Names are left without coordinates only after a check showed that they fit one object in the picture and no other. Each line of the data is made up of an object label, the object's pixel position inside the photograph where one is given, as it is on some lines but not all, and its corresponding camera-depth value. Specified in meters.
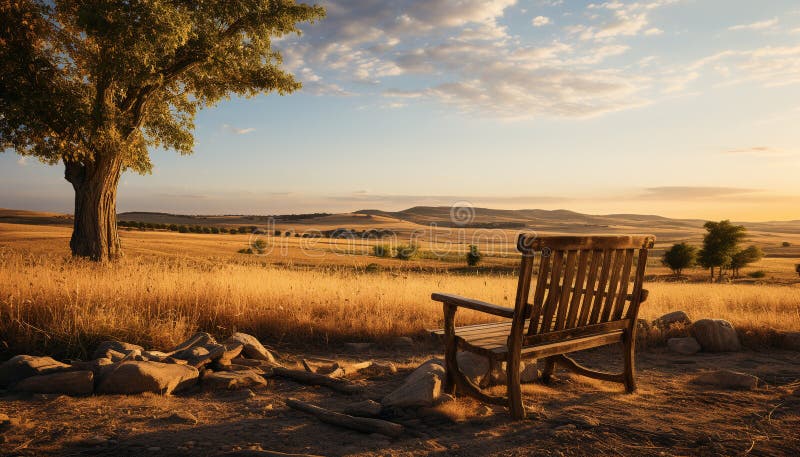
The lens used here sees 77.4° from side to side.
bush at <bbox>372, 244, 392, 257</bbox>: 49.18
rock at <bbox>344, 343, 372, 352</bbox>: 7.00
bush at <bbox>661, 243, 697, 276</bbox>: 46.75
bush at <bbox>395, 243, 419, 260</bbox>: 48.66
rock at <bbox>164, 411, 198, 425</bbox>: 3.87
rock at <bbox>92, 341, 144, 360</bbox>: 5.36
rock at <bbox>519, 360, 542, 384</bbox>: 5.35
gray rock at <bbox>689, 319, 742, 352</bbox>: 7.27
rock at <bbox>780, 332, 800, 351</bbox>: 7.39
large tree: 11.15
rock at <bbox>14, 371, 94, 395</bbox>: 4.41
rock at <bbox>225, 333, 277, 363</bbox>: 5.88
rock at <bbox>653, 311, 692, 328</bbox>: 8.27
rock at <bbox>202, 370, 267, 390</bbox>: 4.80
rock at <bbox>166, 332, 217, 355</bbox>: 5.82
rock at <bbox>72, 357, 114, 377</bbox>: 4.67
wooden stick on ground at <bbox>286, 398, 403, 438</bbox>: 3.74
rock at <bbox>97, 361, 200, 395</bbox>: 4.47
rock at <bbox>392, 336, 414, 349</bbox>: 7.30
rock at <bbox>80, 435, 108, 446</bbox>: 3.38
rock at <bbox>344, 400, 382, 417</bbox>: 4.05
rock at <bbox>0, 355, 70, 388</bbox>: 4.64
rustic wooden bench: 3.96
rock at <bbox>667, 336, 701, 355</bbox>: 7.22
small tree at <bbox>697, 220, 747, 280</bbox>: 47.25
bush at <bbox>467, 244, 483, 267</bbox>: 47.34
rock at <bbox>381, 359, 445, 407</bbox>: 4.25
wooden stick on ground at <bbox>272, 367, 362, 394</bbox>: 4.85
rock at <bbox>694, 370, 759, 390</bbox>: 5.33
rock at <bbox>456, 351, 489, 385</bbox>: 5.09
